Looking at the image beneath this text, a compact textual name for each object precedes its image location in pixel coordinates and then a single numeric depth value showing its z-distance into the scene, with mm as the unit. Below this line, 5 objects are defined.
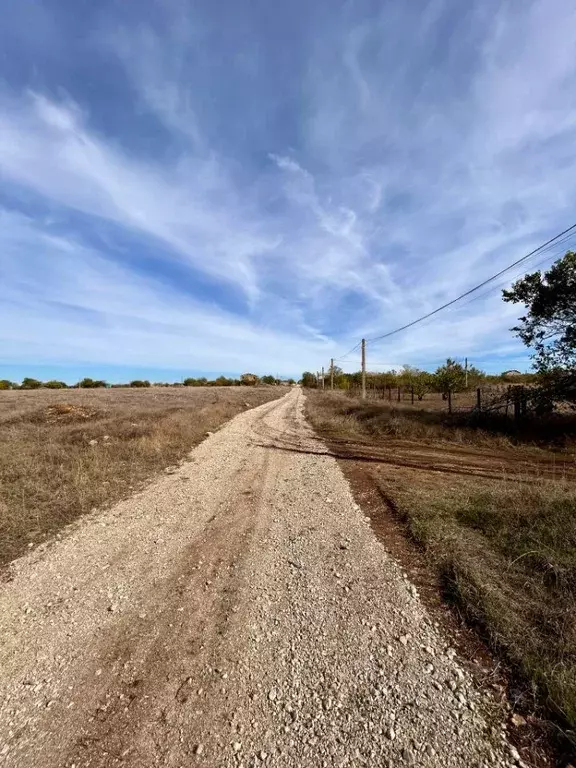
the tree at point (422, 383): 40762
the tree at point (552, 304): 12555
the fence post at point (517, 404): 14006
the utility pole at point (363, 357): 36312
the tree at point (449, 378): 37094
